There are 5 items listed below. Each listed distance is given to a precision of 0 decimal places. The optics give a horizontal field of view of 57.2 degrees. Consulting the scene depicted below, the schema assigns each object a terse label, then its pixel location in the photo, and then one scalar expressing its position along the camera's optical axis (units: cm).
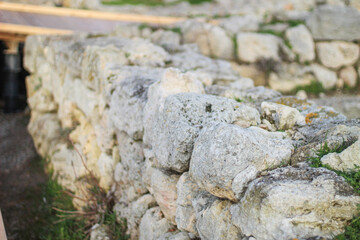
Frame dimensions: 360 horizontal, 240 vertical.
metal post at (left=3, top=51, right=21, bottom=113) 897
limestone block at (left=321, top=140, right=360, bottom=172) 161
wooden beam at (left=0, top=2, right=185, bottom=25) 783
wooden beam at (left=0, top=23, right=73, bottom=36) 735
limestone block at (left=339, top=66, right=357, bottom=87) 622
